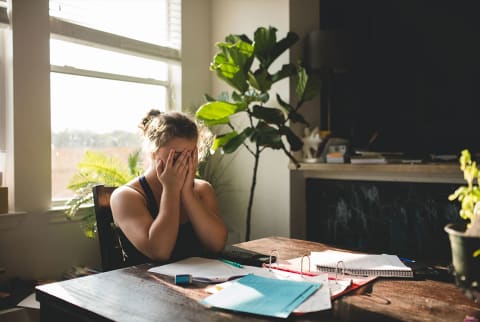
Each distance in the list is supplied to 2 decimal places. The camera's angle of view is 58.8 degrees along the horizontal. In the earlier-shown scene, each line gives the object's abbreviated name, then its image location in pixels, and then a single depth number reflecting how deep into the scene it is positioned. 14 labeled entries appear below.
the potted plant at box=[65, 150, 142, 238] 2.57
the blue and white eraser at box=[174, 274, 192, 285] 1.13
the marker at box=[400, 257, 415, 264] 1.38
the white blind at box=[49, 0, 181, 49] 2.76
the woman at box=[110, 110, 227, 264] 1.55
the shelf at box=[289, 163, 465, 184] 2.54
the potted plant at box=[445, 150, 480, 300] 0.80
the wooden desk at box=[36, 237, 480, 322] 0.91
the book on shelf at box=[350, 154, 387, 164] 2.78
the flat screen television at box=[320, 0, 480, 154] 2.86
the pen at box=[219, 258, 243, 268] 1.30
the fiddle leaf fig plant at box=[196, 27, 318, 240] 2.89
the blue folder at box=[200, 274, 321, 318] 0.94
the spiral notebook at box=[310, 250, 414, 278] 1.23
